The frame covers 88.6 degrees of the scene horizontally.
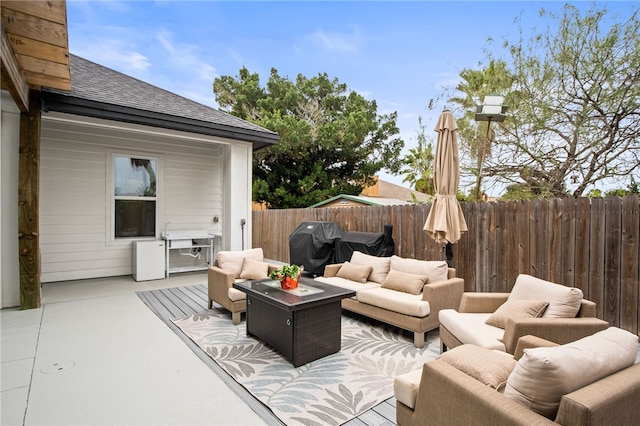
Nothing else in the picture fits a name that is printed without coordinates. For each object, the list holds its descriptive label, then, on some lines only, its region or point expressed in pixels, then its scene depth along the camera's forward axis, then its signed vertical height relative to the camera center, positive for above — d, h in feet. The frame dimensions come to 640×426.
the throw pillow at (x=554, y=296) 8.95 -2.43
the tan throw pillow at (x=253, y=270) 15.44 -2.86
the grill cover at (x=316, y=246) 21.72 -2.38
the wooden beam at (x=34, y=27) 10.43 +6.06
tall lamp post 18.29 +5.80
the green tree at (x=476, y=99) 27.25 +10.50
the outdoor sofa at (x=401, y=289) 11.76 -3.31
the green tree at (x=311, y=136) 49.16 +11.38
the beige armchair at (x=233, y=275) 13.83 -3.01
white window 23.09 +0.95
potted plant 11.95 -2.44
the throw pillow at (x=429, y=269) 13.69 -2.49
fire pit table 10.07 -3.60
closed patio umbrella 14.89 +1.07
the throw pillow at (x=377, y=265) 15.57 -2.66
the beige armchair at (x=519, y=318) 8.30 -2.93
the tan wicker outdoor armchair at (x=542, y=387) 4.28 -2.59
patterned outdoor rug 7.96 -4.76
